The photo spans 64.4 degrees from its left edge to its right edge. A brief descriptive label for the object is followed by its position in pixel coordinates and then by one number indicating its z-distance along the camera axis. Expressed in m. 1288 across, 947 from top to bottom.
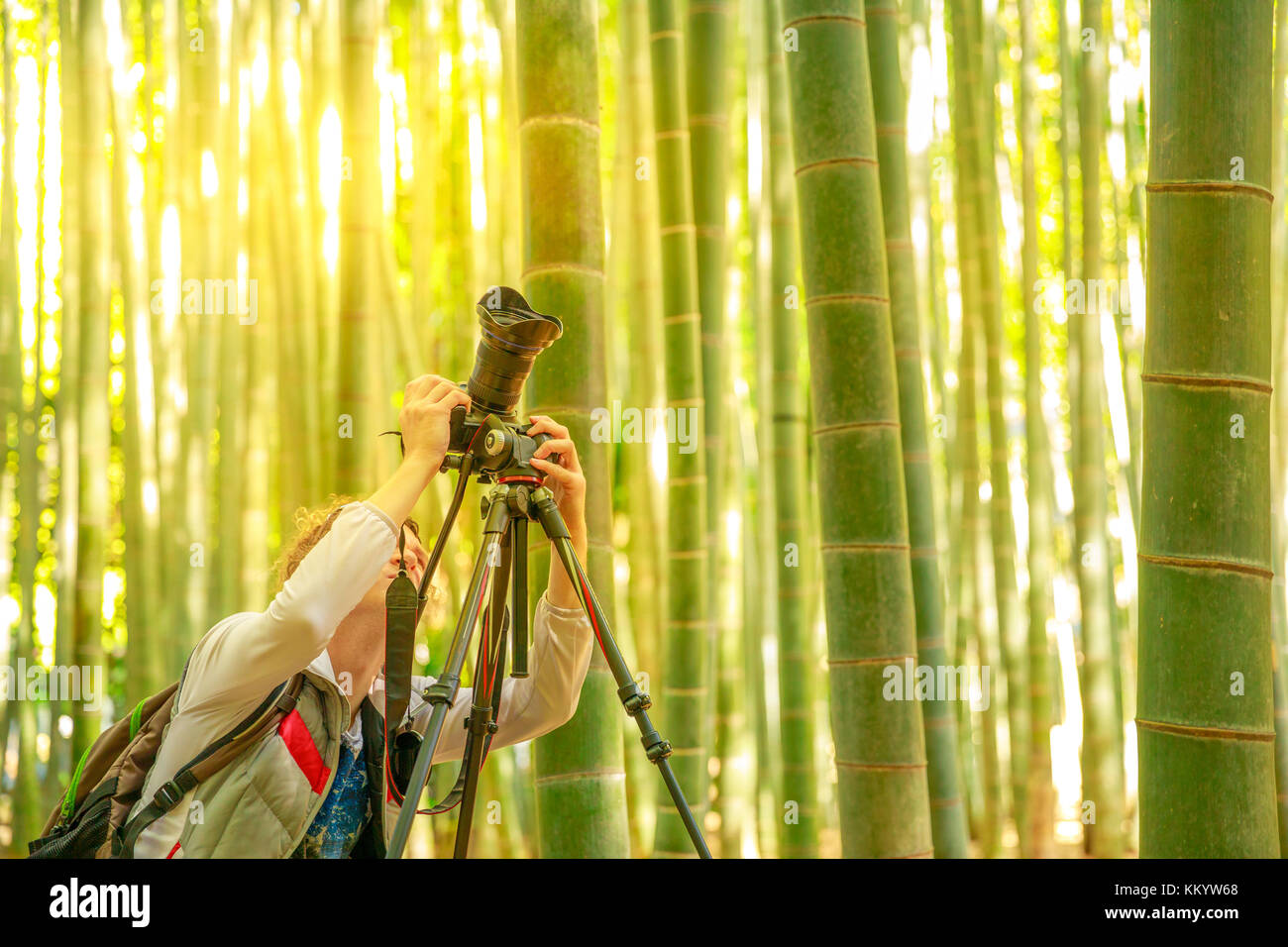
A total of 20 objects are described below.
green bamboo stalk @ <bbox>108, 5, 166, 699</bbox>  2.87
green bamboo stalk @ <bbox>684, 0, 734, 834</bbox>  2.00
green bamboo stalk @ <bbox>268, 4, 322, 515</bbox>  2.58
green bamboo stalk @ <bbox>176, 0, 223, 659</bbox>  2.87
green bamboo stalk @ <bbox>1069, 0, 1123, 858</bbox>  2.64
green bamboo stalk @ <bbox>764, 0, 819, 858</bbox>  2.20
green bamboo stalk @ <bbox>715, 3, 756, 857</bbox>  2.04
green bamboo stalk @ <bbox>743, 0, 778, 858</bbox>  2.74
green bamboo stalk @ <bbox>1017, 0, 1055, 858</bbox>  2.81
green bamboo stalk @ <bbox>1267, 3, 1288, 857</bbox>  2.30
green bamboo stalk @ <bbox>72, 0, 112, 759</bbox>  2.73
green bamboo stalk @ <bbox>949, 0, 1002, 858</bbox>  2.67
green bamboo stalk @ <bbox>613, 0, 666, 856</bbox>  2.55
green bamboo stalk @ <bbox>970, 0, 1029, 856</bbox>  2.67
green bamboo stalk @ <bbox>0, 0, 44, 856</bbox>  3.07
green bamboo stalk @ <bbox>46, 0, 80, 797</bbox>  2.77
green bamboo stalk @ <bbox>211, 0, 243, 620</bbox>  2.96
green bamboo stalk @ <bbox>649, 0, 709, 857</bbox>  1.86
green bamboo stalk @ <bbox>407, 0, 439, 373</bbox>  2.92
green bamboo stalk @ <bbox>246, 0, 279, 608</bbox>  2.95
